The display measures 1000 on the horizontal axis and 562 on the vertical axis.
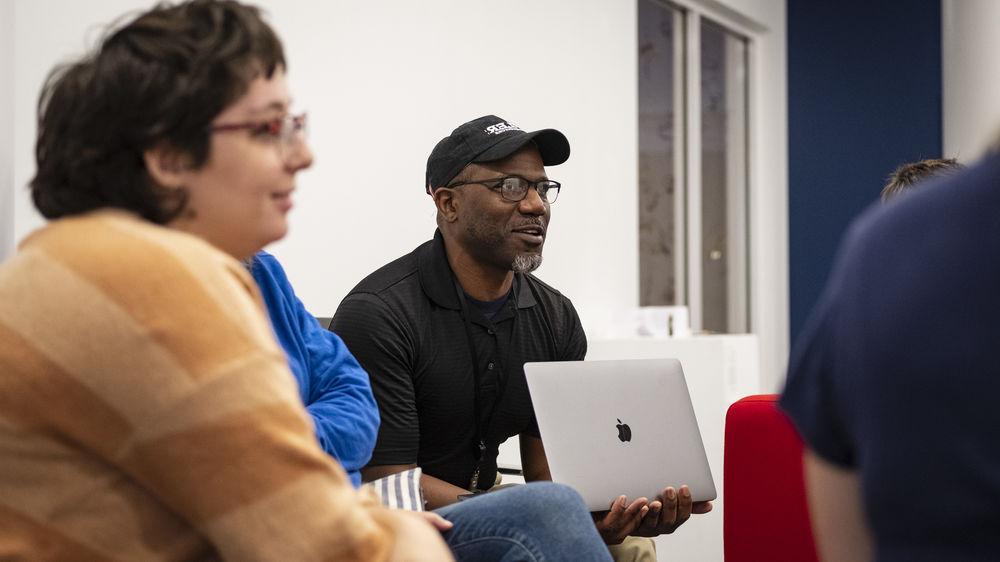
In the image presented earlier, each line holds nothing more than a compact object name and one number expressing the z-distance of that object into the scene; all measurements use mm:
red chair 1982
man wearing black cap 2260
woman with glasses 866
